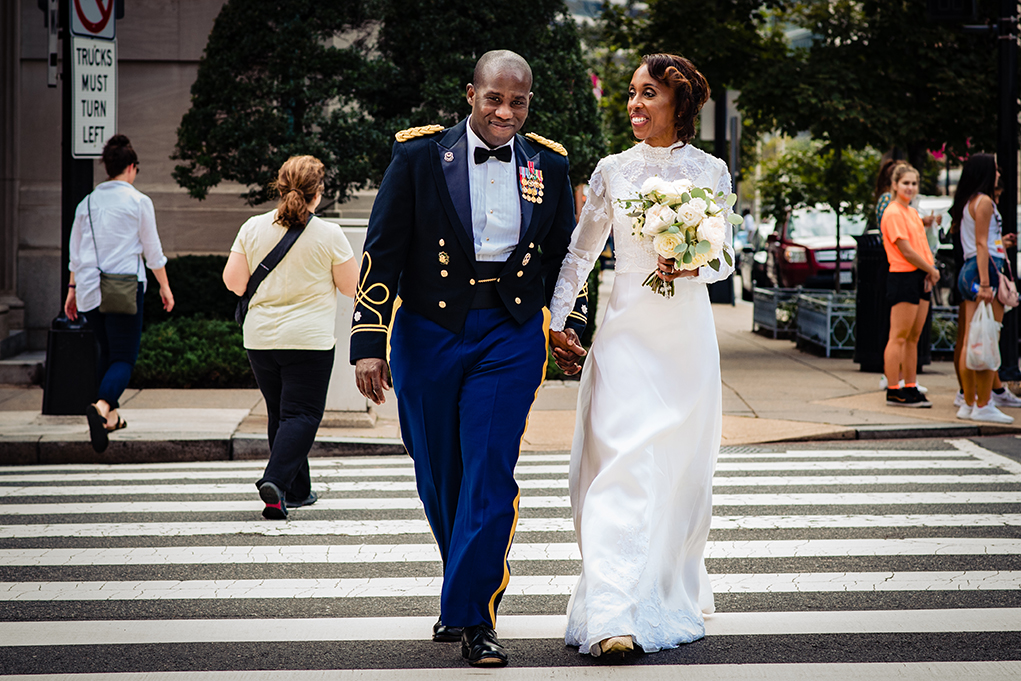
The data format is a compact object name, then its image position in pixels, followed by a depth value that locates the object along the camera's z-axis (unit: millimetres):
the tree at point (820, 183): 17516
